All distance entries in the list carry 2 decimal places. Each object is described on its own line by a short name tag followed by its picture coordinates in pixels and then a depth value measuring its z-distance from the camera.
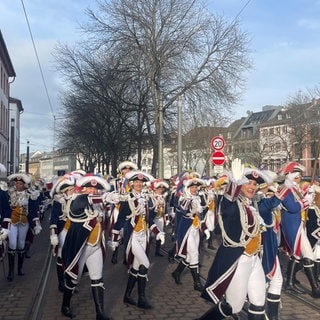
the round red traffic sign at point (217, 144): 16.27
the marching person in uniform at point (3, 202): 8.48
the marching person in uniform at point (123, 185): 8.68
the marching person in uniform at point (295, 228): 7.91
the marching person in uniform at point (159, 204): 11.88
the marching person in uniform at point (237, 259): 5.20
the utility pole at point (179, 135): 22.64
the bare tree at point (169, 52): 24.38
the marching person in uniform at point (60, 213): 8.51
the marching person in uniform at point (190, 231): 8.61
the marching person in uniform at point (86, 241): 6.61
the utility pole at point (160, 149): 23.88
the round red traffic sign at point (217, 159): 16.05
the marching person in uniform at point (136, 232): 7.40
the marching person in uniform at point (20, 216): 9.75
